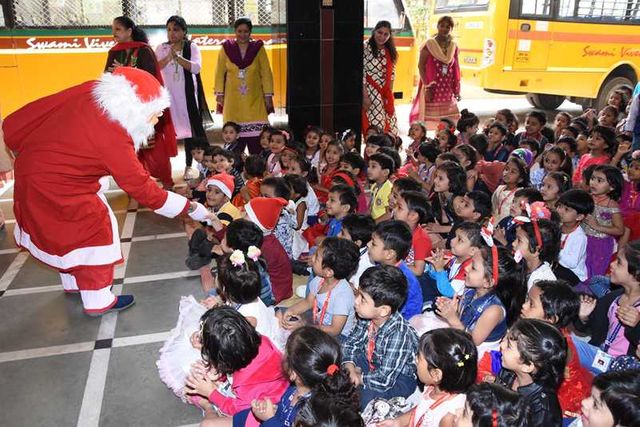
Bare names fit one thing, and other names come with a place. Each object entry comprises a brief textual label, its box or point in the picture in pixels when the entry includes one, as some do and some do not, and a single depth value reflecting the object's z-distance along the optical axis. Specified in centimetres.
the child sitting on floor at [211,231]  392
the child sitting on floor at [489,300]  259
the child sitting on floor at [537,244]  304
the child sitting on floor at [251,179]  450
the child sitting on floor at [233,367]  219
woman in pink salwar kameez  664
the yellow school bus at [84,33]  654
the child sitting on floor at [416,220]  346
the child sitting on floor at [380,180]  442
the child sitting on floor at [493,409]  173
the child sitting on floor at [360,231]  340
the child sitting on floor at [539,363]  199
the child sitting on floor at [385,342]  237
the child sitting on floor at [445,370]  198
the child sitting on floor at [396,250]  298
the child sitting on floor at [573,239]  347
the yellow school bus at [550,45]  840
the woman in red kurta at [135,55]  513
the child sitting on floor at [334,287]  287
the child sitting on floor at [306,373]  192
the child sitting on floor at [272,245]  357
